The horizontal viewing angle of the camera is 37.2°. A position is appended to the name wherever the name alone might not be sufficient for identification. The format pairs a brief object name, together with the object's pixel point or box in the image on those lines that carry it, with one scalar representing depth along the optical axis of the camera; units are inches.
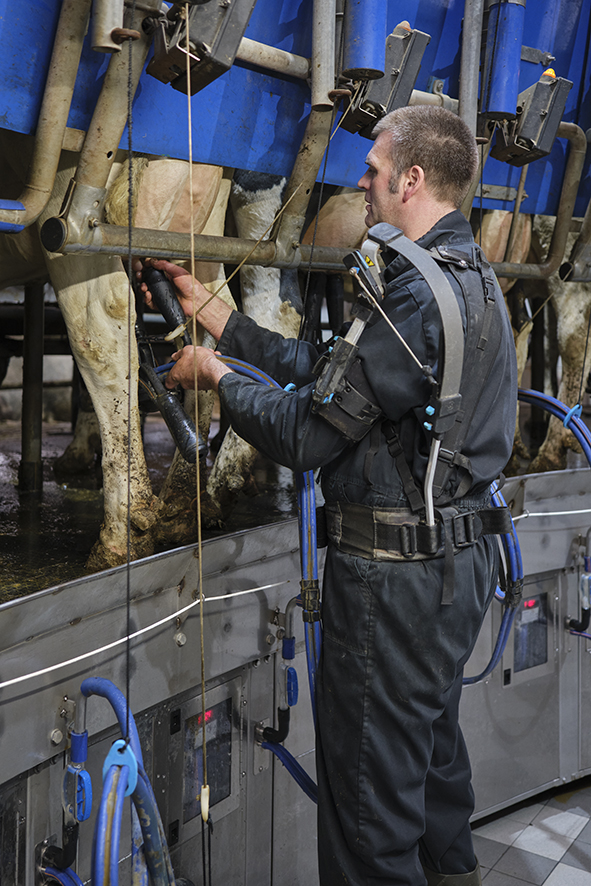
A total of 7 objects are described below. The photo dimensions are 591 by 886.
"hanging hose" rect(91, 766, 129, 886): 47.9
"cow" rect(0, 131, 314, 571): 96.2
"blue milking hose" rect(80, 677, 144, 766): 55.8
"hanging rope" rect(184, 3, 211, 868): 59.7
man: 63.6
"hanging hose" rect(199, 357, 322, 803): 74.5
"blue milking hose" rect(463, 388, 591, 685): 99.7
